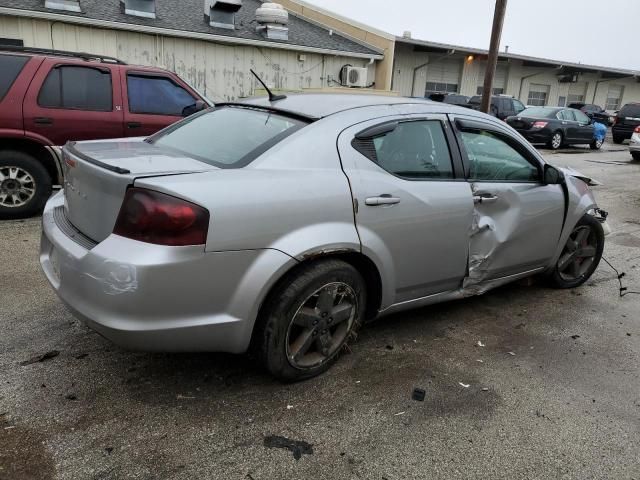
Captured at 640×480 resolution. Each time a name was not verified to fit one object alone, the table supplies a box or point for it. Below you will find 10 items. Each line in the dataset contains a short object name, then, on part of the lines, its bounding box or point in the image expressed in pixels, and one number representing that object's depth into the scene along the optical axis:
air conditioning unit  16.03
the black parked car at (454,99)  18.72
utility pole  10.84
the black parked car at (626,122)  21.59
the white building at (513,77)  24.48
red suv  5.58
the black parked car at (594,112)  26.61
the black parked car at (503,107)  20.38
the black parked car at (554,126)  17.88
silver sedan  2.33
